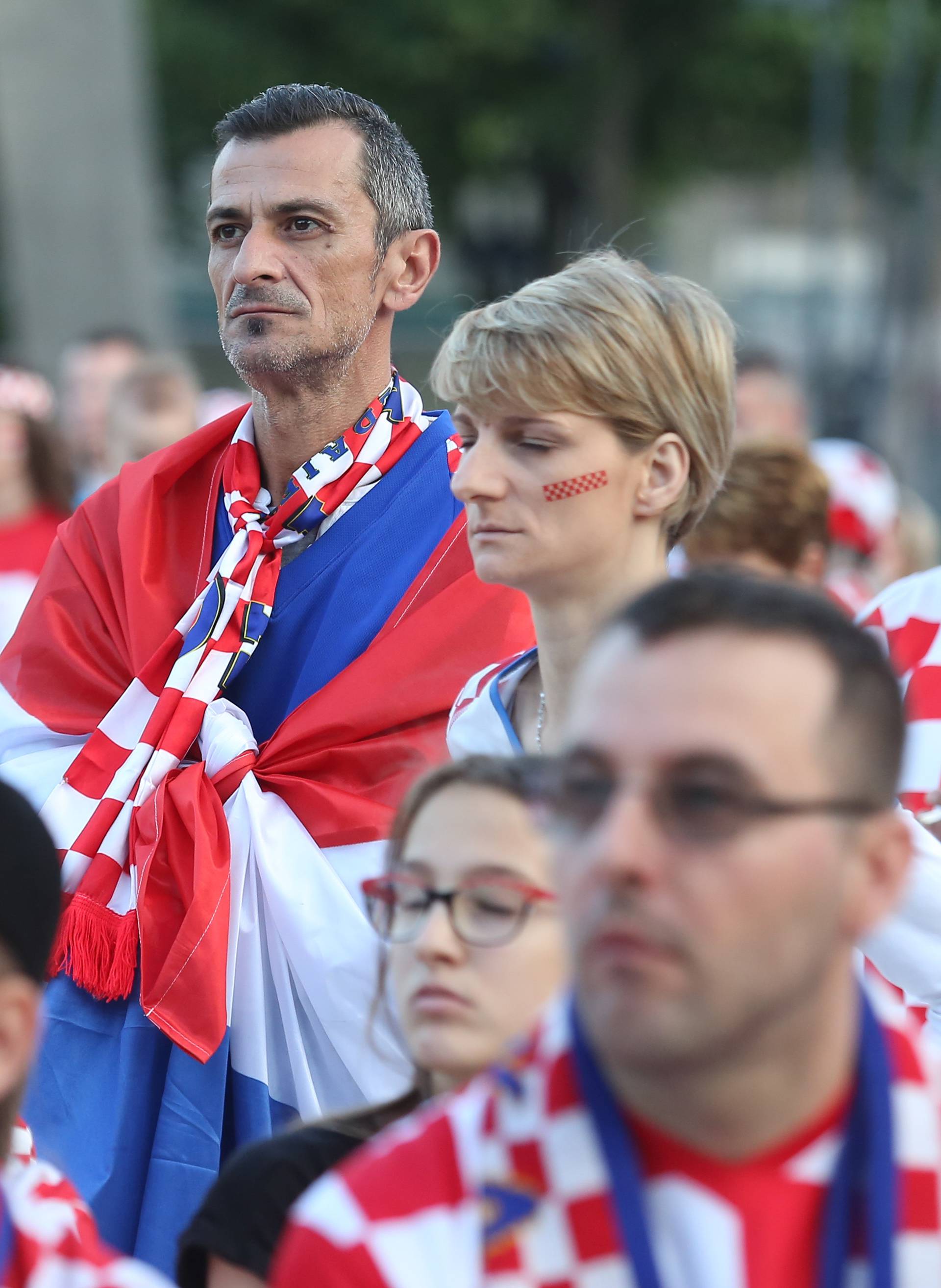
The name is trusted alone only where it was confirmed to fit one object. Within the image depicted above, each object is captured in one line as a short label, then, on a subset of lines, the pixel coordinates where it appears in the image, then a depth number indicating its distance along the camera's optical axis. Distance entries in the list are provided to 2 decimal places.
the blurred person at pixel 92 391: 14.45
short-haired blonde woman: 5.13
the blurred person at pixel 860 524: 12.51
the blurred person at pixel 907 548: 12.53
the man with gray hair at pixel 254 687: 5.71
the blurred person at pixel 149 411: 11.34
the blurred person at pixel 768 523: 7.74
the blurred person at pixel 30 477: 12.17
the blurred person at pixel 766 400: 13.15
